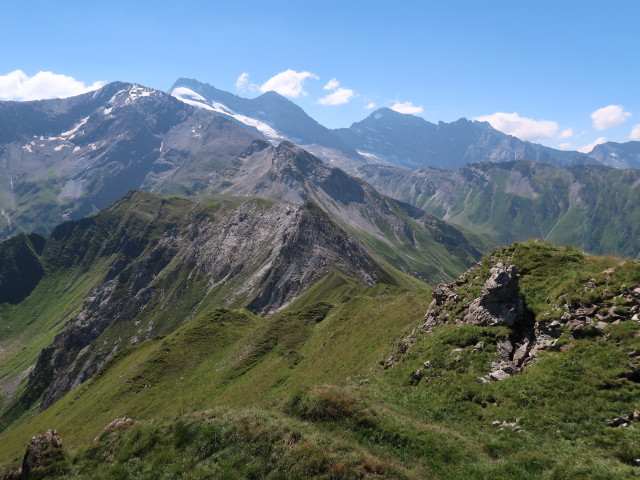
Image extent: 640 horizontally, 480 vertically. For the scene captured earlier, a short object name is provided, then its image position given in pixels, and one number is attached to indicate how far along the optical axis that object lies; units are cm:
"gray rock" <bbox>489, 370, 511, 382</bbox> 2982
